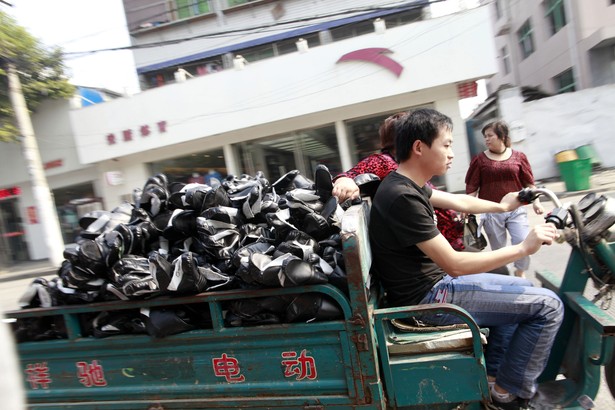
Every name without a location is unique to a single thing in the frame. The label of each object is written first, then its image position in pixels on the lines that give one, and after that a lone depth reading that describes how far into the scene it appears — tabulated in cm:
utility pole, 1000
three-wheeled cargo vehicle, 162
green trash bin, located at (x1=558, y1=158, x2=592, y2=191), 833
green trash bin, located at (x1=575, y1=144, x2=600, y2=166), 883
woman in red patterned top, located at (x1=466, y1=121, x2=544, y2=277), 361
